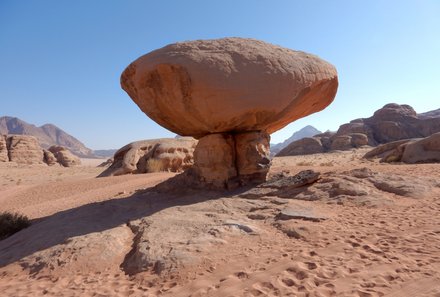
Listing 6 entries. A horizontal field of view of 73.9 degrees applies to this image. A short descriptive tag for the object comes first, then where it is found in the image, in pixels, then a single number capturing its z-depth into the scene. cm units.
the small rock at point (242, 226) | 454
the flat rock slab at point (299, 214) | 482
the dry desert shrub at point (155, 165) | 1342
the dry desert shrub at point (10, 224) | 648
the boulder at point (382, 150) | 1822
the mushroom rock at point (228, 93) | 621
